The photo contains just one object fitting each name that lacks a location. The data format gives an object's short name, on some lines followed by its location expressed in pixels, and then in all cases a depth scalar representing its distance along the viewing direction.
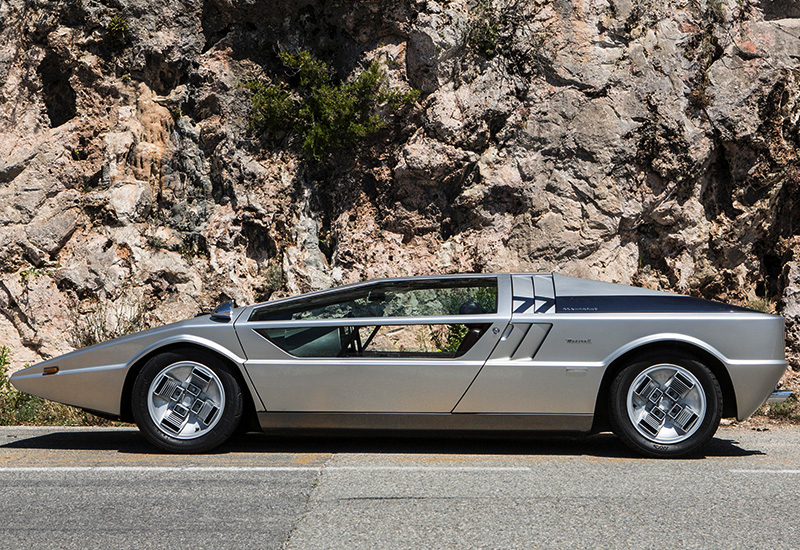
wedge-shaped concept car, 4.99
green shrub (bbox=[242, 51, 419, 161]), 10.19
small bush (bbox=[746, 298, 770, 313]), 9.79
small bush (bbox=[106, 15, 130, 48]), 10.87
